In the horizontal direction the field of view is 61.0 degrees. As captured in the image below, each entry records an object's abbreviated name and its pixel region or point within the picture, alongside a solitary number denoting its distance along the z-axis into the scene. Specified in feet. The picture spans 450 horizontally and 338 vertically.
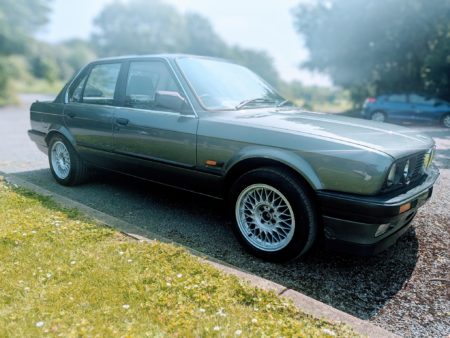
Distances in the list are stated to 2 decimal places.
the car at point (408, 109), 47.21
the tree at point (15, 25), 72.13
